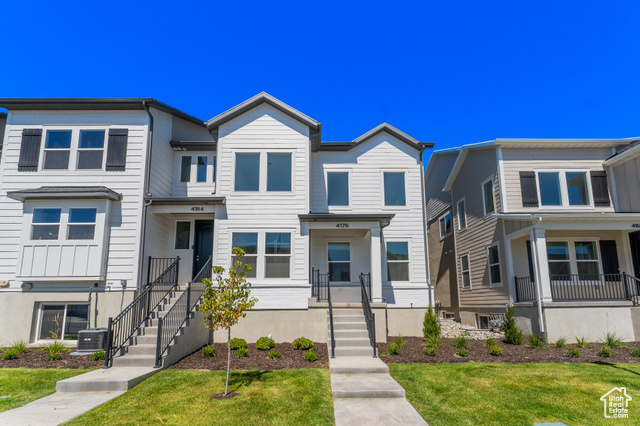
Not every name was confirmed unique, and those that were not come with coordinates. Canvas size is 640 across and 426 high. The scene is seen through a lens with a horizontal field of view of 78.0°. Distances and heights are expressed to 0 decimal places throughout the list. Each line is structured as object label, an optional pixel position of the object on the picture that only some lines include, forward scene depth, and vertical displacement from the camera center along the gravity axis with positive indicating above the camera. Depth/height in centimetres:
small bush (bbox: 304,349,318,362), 960 -173
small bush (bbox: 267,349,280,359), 999 -172
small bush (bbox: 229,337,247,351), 1079 -158
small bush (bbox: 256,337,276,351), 1101 -162
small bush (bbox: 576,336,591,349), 1148 -172
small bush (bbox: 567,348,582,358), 1007 -176
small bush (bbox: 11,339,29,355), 1056 -164
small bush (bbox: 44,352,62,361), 996 -175
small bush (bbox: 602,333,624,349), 1130 -168
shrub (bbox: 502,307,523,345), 1159 -143
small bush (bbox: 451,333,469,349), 1067 -157
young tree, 751 -33
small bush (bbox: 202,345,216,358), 1020 -169
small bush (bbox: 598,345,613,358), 1016 -176
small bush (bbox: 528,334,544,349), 1109 -162
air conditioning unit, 1072 -145
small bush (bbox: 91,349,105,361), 988 -173
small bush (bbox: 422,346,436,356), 1015 -170
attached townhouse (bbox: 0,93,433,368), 1214 +217
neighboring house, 1255 +174
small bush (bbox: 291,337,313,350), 1105 -163
